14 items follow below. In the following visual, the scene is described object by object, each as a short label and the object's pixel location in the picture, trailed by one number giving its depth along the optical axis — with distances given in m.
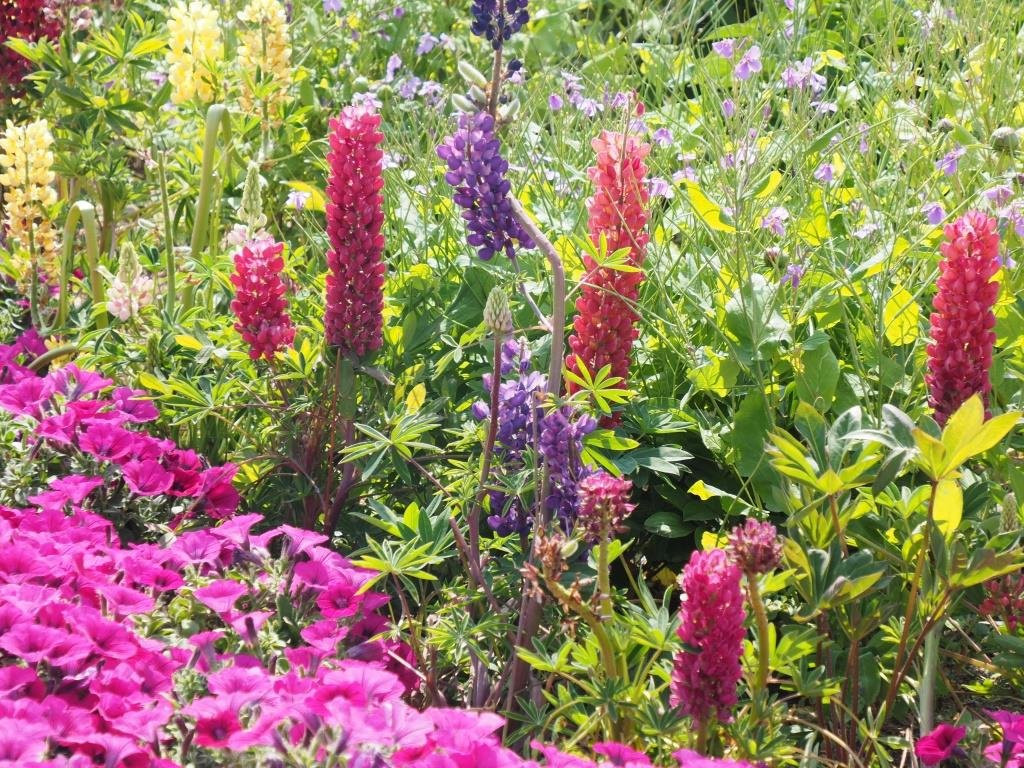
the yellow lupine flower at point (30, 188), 2.99
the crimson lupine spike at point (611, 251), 2.22
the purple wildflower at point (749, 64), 2.85
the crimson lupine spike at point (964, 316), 1.88
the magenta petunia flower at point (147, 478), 2.17
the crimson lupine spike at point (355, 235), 2.21
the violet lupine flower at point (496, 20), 2.06
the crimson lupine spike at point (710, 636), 1.53
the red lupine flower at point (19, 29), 3.72
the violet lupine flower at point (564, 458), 1.92
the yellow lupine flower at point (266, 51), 3.41
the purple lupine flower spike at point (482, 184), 1.95
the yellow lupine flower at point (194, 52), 3.35
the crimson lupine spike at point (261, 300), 2.33
